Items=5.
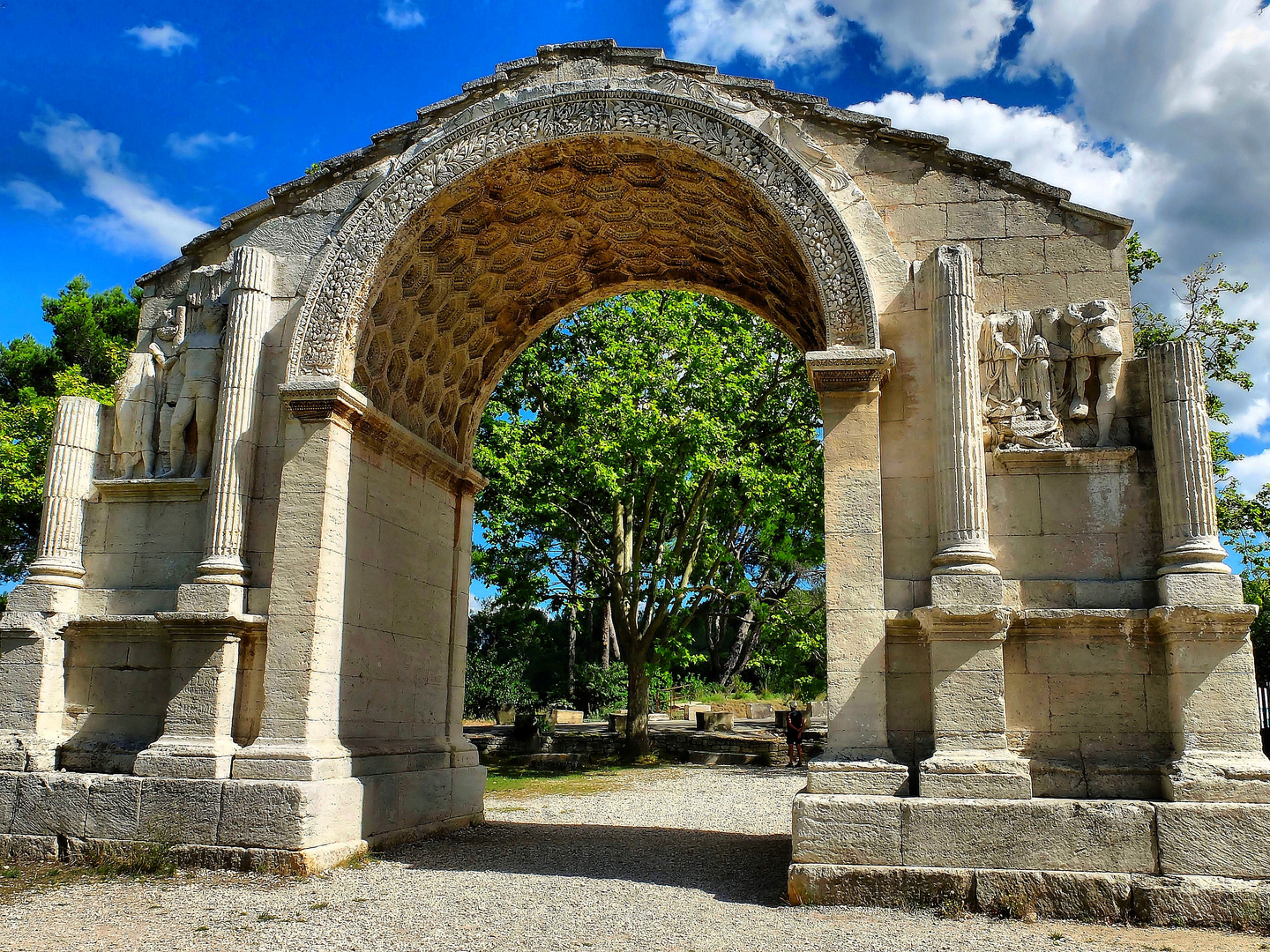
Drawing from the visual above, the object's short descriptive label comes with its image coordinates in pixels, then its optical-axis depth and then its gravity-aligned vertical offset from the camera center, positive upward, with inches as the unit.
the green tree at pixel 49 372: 784.9 +278.9
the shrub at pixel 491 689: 1092.5 -31.5
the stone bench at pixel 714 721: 997.2 -58.0
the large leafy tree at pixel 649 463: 735.1 +145.3
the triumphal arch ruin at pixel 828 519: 282.5 +47.2
